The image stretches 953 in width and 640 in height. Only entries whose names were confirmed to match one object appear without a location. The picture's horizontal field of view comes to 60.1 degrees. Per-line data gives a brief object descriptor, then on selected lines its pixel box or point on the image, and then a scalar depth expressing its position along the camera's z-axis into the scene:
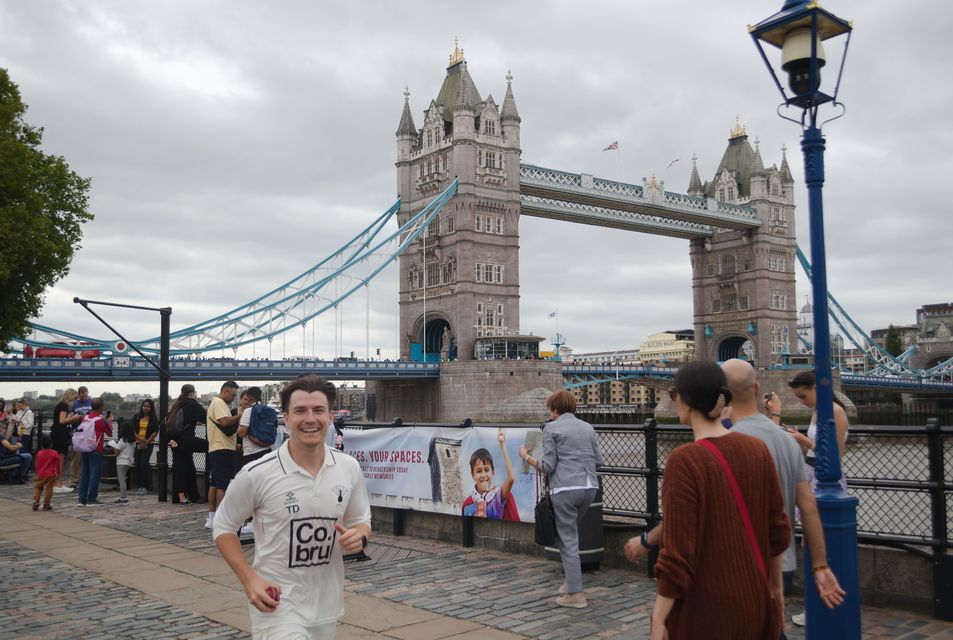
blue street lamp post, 4.62
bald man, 3.79
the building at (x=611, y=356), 161.88
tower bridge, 51.19
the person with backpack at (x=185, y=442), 13.17
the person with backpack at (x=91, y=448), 12.97
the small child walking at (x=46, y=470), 12.23
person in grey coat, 6.81
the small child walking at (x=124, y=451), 13.74
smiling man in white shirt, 3.36
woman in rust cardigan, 2.74
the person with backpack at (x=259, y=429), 8.96
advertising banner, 8.63
